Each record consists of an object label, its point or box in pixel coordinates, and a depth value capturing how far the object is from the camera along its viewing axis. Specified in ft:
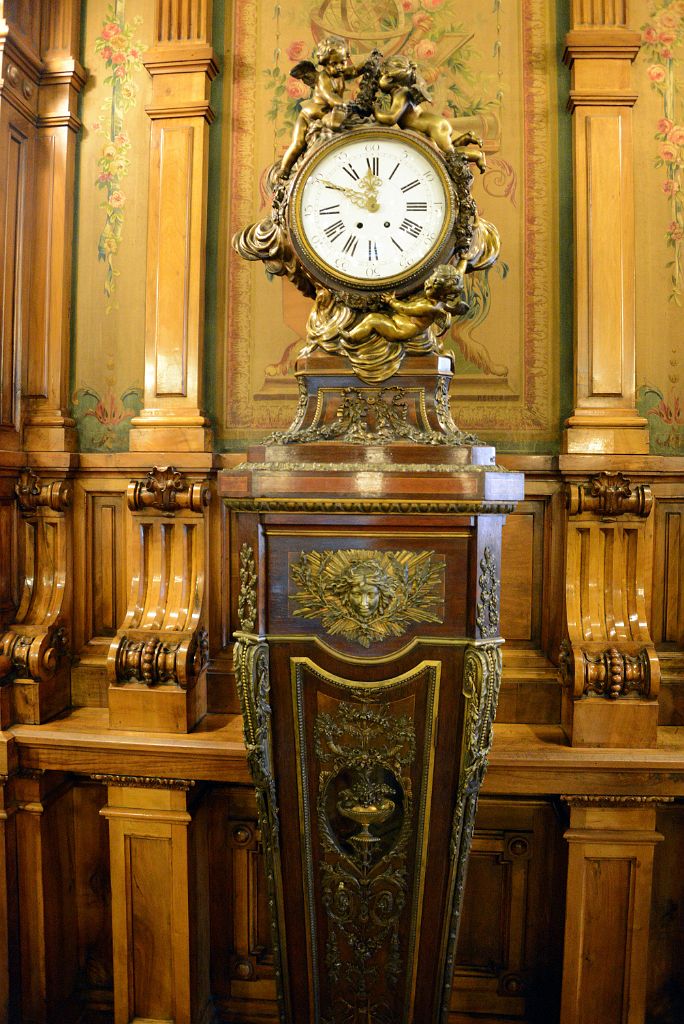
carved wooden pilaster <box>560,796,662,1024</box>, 6.38
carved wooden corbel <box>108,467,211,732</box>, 6.76
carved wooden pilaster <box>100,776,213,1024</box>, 6.70
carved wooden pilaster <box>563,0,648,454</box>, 6.86
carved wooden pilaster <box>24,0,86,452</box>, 7.41
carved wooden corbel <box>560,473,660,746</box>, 6.40
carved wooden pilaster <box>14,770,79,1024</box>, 6.95
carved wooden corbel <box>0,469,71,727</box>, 6.97
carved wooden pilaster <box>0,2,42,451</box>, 6.98
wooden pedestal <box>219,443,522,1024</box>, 4.81
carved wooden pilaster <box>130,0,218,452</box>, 7.17
